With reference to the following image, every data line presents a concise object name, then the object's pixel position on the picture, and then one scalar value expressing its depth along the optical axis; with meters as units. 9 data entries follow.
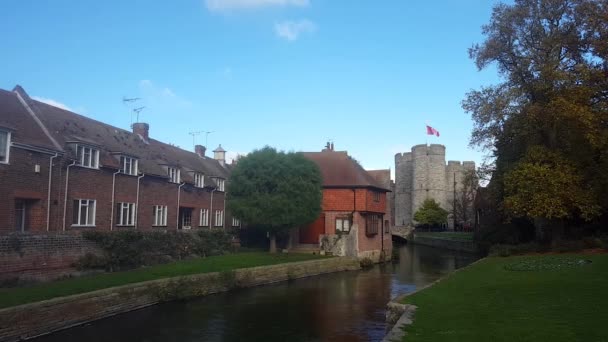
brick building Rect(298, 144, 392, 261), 39.38
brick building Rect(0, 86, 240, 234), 21.02
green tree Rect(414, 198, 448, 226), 81.62
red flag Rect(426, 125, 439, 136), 77.69
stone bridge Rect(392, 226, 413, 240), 79.31
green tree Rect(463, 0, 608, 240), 23.84
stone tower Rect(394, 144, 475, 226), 84.56
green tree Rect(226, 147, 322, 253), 33.97
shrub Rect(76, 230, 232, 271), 23.30
